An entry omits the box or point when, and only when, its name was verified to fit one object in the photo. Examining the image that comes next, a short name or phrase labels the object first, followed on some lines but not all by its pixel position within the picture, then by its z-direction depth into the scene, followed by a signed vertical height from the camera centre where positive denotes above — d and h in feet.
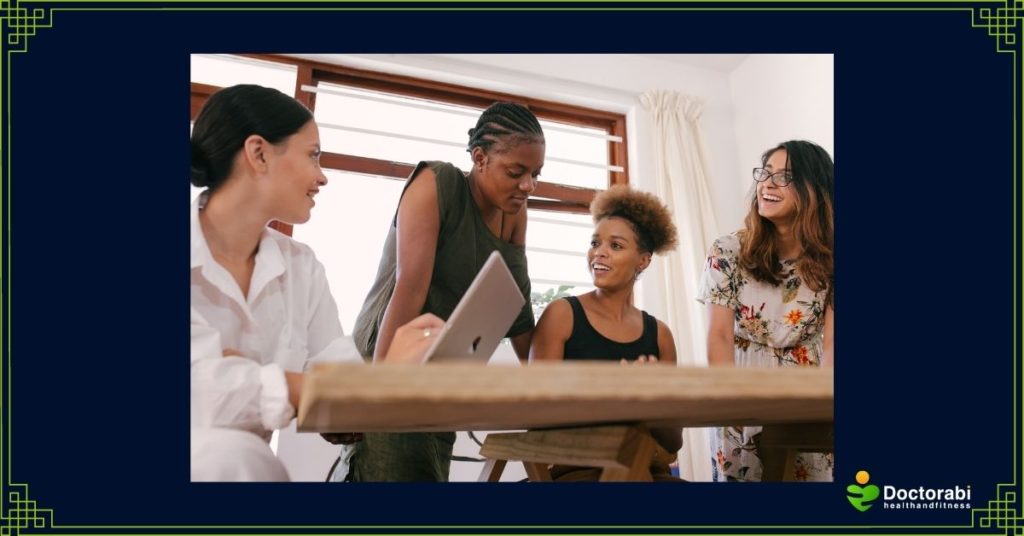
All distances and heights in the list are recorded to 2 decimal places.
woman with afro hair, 5.76 -0.31
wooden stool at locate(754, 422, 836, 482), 4.10 -1.01
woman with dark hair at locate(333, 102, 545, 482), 4.72 +0.18
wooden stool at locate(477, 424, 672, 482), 2.76 -0.71
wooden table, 1.77 -0.32
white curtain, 10.76 +0.96
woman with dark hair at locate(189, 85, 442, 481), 3.40 +0.12
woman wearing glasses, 5.80 -0.14
